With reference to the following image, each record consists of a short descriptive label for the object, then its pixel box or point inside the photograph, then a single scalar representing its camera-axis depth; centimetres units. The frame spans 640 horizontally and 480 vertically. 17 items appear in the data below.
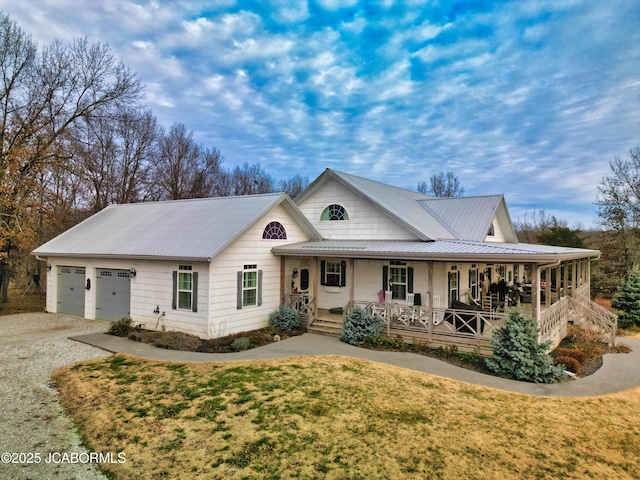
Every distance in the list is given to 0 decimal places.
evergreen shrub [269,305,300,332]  1373
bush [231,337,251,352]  1122
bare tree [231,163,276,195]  4378
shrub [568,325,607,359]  1166
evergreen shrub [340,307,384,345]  1225
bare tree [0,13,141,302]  1722
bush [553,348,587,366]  1070
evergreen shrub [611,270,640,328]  1762
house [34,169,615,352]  1207
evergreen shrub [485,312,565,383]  907
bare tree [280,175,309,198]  5144
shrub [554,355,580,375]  984
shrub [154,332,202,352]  1121
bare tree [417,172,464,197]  4969
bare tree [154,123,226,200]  3381
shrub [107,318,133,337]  1284
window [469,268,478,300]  1639
